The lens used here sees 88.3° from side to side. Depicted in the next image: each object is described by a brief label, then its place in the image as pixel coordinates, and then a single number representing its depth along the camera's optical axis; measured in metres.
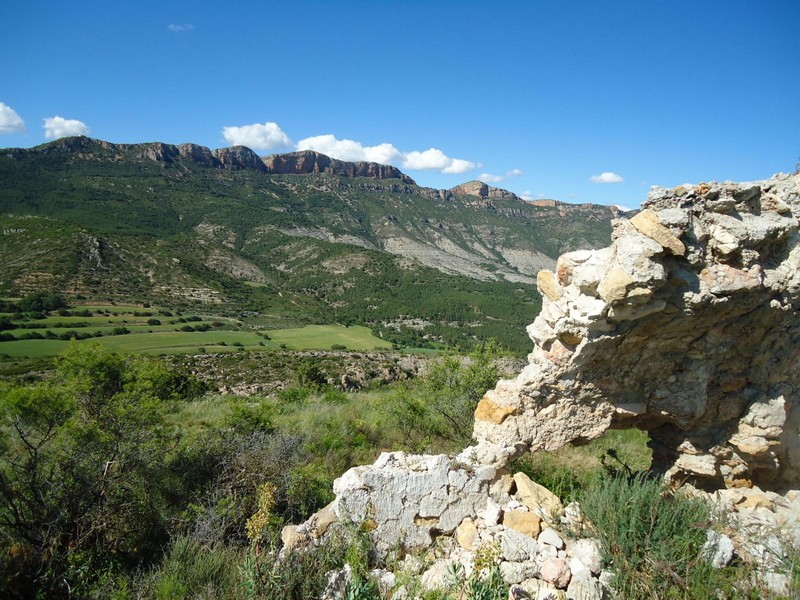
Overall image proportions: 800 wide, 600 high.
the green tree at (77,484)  4.64
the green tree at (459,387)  9.70
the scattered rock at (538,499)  5.21
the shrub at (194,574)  4.18
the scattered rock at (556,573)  4.33
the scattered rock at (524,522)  4.91
